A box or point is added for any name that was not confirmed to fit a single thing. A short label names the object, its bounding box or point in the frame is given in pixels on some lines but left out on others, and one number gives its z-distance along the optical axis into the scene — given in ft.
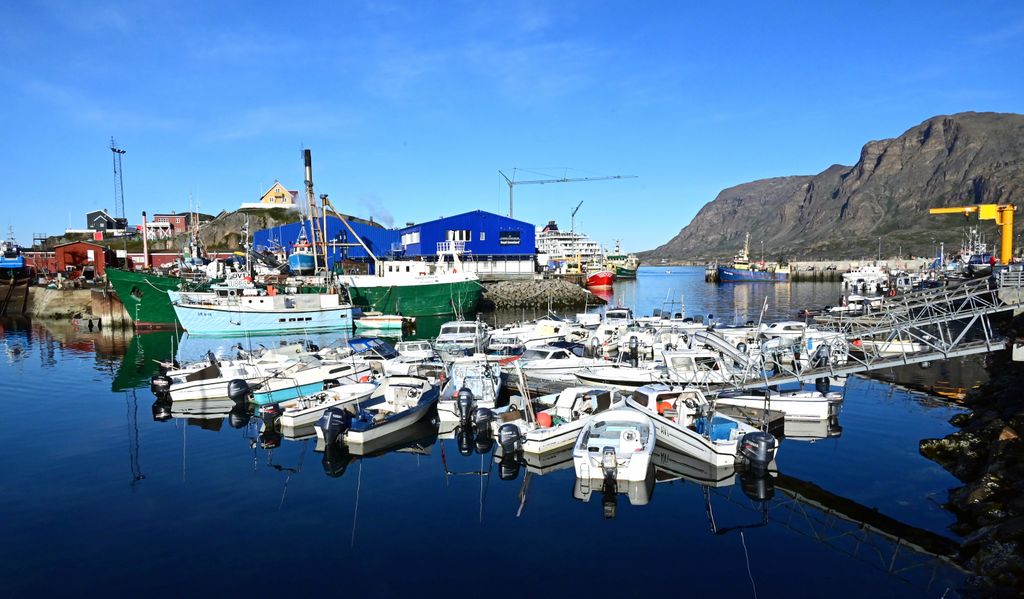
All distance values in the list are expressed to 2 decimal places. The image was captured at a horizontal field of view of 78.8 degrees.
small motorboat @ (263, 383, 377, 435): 82.43
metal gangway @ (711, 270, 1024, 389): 76.23
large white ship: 505.25
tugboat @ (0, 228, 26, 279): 277.85
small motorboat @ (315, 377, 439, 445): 74.38
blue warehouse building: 303.89
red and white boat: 391.49
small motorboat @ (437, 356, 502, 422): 82.94
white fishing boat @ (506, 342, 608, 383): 104.32
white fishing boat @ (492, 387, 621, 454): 70.08
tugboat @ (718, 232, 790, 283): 497.87
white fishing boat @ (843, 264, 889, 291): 317.22
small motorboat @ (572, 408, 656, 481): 58.70
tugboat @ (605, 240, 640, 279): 534.37
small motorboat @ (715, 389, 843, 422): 80.89
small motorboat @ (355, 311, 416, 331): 192.02
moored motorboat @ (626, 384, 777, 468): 63.67
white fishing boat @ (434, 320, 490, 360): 122.21
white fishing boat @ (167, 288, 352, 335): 184.55
